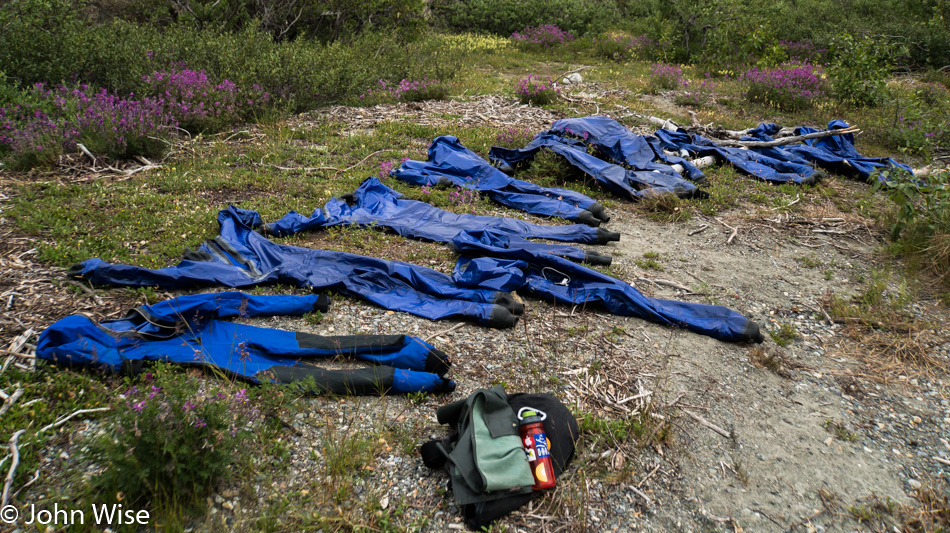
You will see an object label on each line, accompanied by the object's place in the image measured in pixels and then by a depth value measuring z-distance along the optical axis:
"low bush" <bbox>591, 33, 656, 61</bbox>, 16.47
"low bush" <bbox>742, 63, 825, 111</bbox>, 10.86
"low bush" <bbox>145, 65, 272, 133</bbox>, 7.87
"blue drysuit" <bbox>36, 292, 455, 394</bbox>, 3.33
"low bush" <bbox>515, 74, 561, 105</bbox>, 10.74
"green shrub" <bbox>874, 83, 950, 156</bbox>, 6.96
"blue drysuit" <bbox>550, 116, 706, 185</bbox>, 7.46
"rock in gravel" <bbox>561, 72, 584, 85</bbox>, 13.17
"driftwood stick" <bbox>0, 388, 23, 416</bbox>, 2.94
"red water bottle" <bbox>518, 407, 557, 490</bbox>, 2.77
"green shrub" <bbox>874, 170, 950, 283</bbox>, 5.10
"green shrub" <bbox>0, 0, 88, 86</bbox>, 7.89
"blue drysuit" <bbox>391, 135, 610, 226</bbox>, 6.28
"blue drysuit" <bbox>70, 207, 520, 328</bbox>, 4.22
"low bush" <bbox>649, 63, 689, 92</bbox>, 12.71
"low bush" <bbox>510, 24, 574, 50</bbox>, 17.80
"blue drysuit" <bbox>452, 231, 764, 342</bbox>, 4.20
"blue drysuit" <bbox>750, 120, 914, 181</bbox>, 7.67
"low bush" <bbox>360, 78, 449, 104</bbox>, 10.59
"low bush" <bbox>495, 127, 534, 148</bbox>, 8.13
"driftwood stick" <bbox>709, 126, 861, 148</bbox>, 8.28
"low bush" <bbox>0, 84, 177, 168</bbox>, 6.28
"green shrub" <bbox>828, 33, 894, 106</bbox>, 9.82
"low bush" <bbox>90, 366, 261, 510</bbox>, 2.44
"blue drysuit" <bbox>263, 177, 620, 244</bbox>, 5.53
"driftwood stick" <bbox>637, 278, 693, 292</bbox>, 4.85
